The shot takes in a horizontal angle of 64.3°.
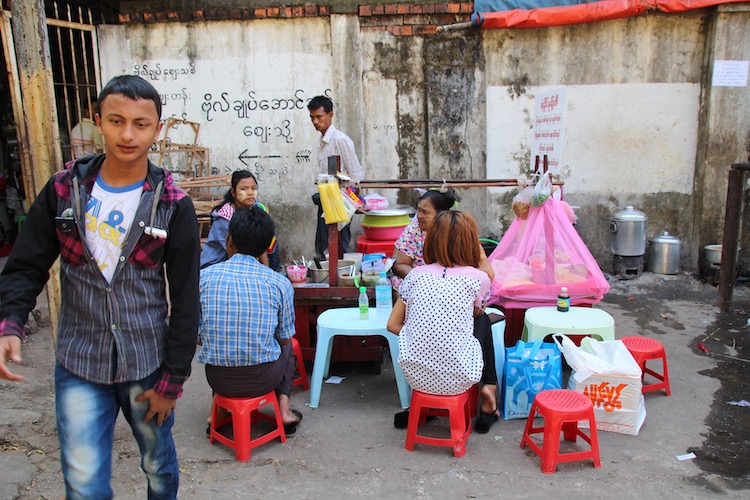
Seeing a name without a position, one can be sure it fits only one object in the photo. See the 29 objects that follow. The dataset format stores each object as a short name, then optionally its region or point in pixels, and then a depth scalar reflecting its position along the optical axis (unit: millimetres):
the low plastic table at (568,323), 3779
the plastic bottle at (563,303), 3979
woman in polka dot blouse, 3074
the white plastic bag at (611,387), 3354
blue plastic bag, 3516
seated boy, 3109
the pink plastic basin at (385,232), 5730
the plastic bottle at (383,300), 3834
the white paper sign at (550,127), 4273
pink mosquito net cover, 4188
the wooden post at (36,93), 2963
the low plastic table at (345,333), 3693
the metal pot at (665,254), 6629
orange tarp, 6301
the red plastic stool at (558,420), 3023
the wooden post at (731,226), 5148
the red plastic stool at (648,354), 3844
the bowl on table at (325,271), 4422
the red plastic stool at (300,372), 4055
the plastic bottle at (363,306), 3846
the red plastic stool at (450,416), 3182
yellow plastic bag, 4074
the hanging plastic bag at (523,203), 4312
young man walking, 1849
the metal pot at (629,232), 6504
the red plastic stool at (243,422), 3188
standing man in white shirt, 5844
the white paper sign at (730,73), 6336
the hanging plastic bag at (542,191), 4156
